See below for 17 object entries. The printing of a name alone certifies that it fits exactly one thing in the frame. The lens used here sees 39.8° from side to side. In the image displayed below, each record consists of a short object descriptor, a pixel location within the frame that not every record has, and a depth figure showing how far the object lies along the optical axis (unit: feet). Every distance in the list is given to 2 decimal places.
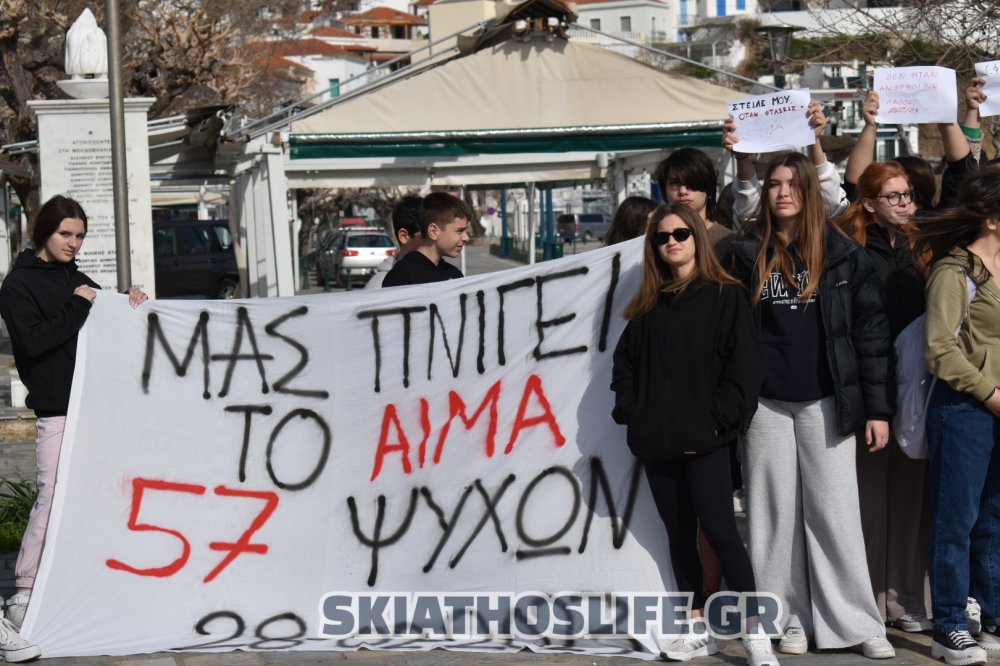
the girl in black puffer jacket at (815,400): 16.51
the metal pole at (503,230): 161.12
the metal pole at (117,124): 26.27
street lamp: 49.98
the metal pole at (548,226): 111.45
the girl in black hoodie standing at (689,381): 16.02
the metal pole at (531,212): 84.59
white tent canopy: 42.98
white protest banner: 17.71
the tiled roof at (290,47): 120.67
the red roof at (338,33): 314.51
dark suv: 94.84
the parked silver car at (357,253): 114.73
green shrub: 24.32
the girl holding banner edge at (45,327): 17.90
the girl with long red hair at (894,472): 17.79
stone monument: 36.76
